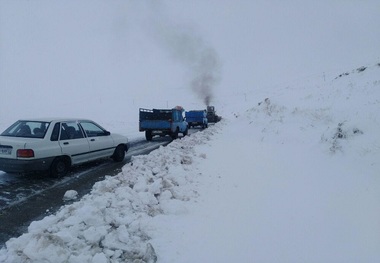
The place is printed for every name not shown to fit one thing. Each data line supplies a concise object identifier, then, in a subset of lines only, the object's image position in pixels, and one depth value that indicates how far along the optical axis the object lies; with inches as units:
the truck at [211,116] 1478.3
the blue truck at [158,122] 700.0
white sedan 285.1
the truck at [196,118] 1174.3
